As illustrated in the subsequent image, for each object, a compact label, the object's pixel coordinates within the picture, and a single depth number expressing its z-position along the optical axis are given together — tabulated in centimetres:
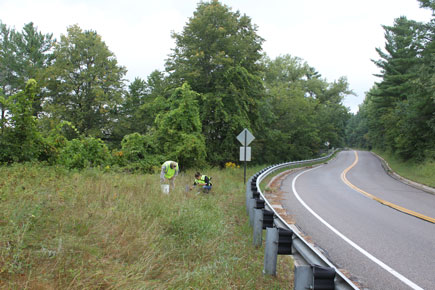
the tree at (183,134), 1719
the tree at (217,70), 2250
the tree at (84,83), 2806
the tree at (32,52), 3181
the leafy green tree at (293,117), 3609
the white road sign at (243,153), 1452
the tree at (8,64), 3118
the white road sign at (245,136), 1466
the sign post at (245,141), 1455
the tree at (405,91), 2378
